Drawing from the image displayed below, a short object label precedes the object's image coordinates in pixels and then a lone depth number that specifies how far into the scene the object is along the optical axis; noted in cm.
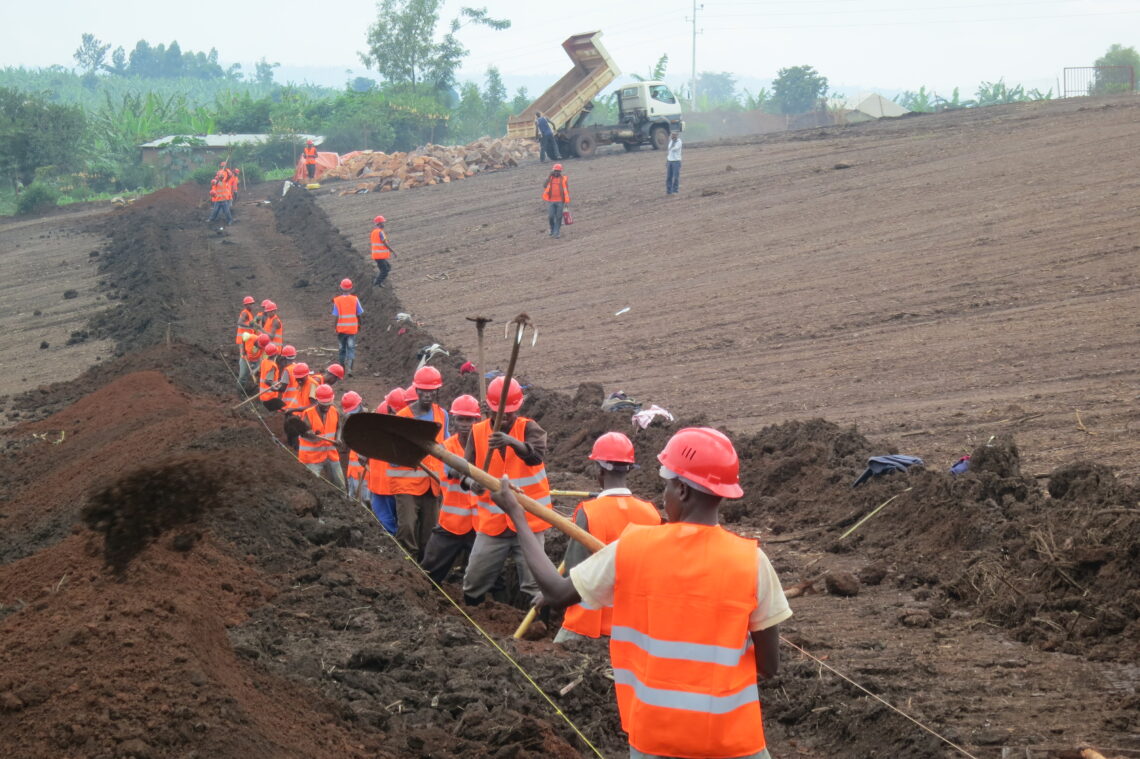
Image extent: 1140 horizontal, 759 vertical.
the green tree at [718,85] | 14938
